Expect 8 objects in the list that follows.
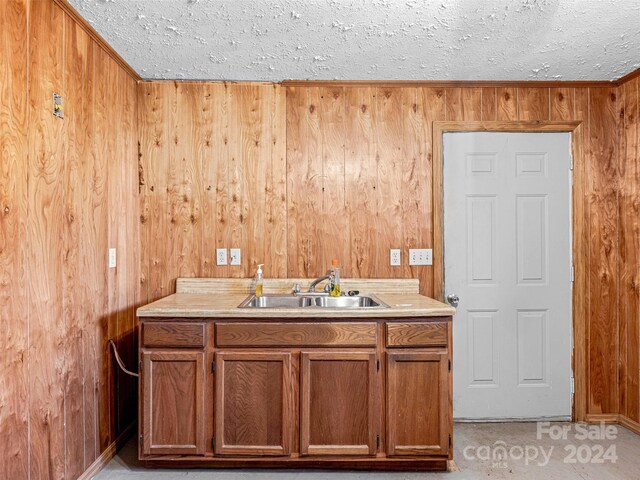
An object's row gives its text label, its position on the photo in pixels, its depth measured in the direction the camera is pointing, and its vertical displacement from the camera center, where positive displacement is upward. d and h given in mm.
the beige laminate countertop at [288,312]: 2090 -351
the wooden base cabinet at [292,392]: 2094 -772
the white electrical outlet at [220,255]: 2760 -78
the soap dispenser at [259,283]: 2650 -256
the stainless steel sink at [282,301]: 2650 -375
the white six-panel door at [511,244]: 2775 -1
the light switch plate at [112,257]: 2346 -73
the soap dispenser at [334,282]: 2627 -247
